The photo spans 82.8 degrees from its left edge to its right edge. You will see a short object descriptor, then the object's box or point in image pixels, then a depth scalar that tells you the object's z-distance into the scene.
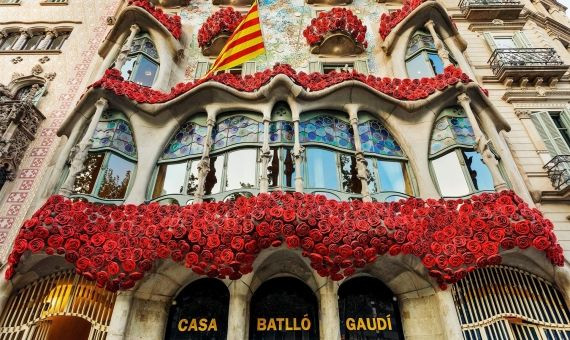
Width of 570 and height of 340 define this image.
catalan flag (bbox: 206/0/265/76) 9.13
